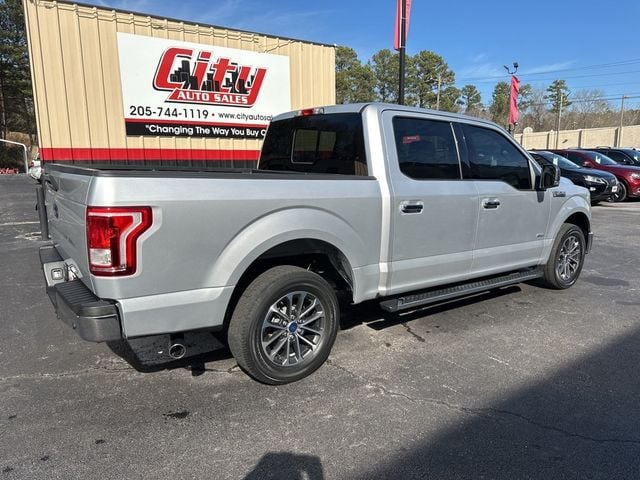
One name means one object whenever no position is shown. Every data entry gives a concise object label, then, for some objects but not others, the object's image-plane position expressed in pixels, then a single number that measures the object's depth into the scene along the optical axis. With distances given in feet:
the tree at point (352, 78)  162.09
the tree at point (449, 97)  196.07
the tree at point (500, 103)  259.80
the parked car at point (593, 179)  48.75
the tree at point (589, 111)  294.78
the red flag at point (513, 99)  68.08
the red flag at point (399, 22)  31.01
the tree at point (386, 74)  175.73
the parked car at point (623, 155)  64.86
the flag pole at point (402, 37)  30.99
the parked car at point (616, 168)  54.08
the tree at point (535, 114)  296.10
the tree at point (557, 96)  280.18
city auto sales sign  32.35
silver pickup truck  8.91
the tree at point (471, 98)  258.37
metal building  29.22
